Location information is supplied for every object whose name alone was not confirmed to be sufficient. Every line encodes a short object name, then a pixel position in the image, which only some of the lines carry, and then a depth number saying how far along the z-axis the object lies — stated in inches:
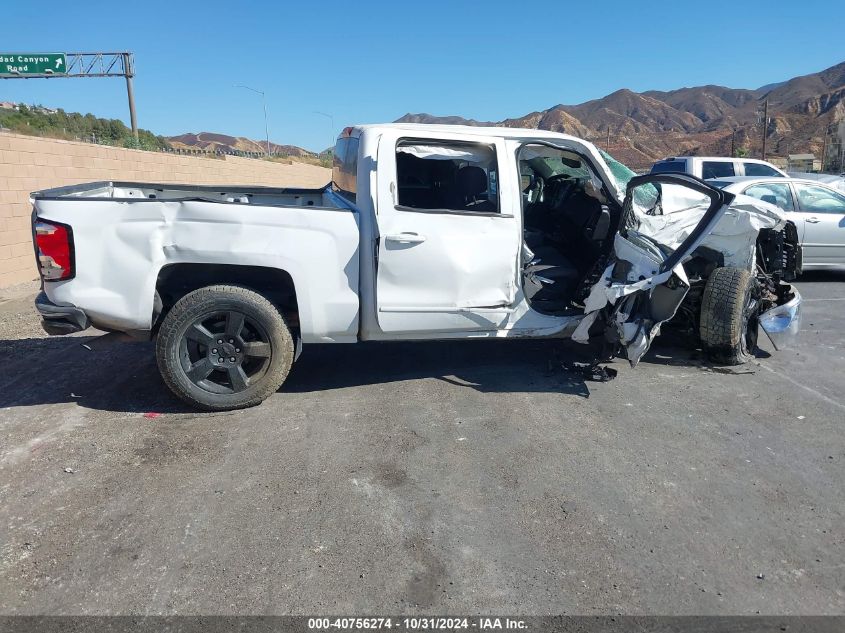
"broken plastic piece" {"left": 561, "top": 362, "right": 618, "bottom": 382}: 199.2
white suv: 538.2
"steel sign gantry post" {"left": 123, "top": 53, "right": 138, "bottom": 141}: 1200.2
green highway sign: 1173.7
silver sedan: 352.2
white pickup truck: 161.5
